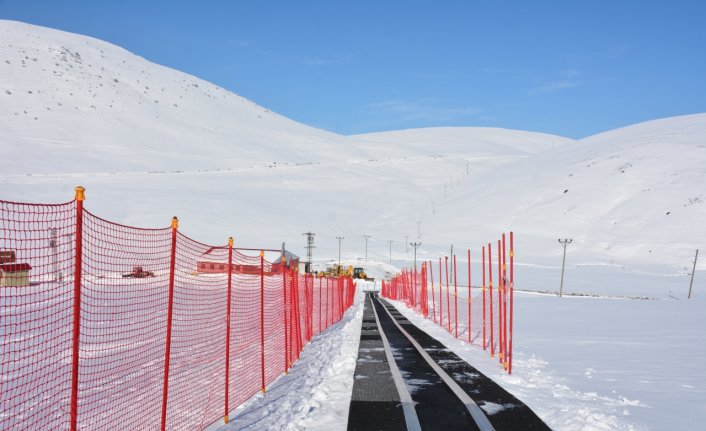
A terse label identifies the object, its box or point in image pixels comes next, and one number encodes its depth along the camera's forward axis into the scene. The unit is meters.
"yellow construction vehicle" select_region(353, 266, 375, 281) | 94.31
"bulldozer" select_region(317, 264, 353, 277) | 84.25
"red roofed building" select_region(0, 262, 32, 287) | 36.57
